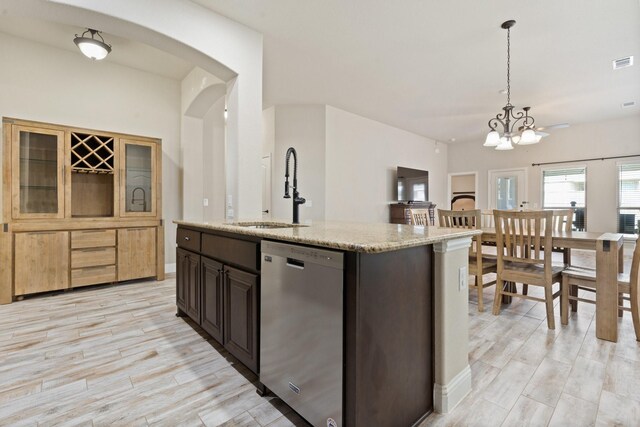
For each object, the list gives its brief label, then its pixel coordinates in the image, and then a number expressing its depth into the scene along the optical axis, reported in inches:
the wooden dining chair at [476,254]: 117.6
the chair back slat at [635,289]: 90.2
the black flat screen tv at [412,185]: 271.4
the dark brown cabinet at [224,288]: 68.2
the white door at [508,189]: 296.2
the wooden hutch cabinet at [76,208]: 129.1
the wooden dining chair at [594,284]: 90.6
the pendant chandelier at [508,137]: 148.2
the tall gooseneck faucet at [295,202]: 92.7
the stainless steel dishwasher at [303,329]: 48.8
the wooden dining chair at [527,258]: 100.9
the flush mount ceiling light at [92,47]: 121.4
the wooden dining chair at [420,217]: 163.2
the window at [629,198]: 241.0
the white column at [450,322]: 60.5
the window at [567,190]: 266.4
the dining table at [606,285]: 91.1
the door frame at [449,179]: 334.3
